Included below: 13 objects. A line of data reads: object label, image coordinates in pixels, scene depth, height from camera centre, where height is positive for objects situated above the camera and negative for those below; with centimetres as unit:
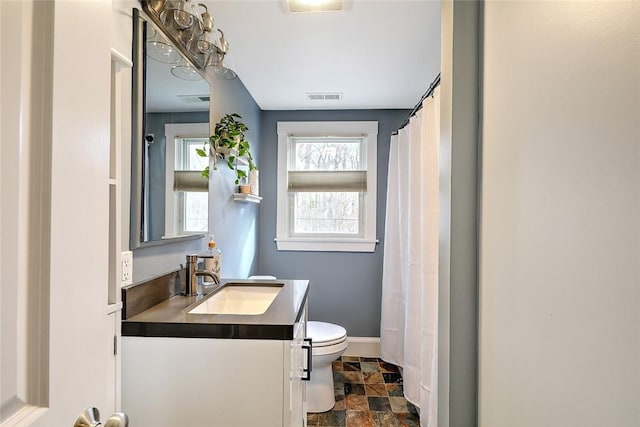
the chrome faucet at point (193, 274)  164 -31
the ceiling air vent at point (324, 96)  284 +96
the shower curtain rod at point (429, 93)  182 +68
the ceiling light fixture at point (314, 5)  163 +98
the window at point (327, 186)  324 +23
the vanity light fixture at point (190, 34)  138 +77
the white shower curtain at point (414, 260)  194 -33
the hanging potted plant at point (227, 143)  204 +42
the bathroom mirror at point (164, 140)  128 +29
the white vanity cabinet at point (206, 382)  117 -58
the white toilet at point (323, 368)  224 -105
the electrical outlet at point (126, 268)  119 -21
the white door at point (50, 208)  42 +0
